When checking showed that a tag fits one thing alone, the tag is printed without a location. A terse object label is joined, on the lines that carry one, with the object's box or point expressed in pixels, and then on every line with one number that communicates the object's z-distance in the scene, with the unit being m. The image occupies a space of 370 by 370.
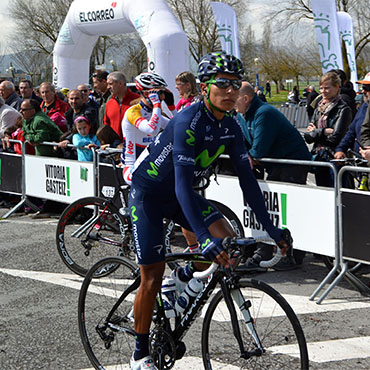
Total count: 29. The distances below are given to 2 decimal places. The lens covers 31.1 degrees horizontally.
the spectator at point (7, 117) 11.84
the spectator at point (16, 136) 10.95
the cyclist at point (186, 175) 3.67
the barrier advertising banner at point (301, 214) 6.40
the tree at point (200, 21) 62.44
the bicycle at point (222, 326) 3.44
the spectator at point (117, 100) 9.16
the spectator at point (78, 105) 10.15
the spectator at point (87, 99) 10.61
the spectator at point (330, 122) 7.76
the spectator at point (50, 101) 11.50
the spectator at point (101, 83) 10.82
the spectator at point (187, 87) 9.03
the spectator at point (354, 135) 7.58
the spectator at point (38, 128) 10.54
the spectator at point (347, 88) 10.49
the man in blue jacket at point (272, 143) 7.20
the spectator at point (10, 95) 12.84
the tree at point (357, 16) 50.38
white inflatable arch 15.68
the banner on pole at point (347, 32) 23.83
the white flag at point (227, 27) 21.33
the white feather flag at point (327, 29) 18.20
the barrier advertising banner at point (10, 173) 10.99
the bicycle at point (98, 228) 6.88
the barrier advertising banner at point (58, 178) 9.45
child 9.55
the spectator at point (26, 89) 12.33
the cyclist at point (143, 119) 7.14
